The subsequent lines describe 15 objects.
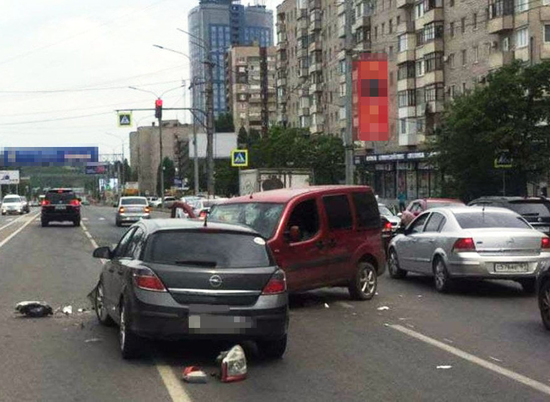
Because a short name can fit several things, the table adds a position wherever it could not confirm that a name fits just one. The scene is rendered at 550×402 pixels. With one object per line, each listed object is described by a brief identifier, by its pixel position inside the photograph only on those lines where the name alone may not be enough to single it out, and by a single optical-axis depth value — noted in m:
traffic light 39.31
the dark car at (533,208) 20.84
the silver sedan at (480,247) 13.83
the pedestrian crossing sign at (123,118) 46.31
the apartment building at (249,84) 147.88
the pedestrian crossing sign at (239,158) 43.09
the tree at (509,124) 35.88
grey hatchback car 8.18
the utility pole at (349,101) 28.50
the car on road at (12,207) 69.31
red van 12.34
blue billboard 100.62
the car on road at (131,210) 42.16
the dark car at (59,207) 42.66
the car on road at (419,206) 27.47
